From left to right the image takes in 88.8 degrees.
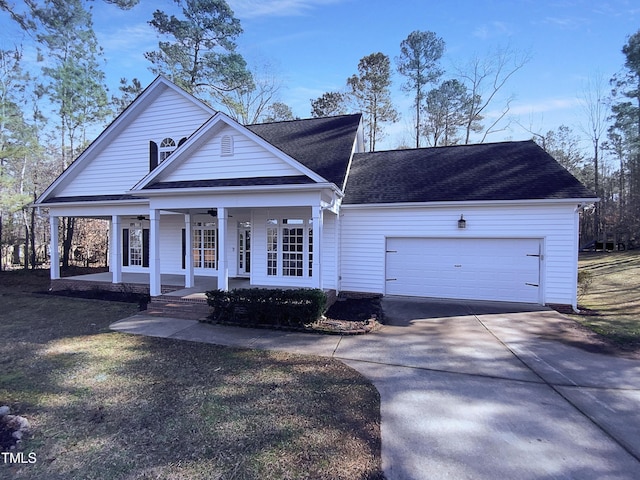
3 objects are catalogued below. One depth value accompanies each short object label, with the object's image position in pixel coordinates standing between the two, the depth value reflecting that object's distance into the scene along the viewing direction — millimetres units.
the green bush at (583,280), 11073
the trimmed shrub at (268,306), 7602
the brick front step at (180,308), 8695
